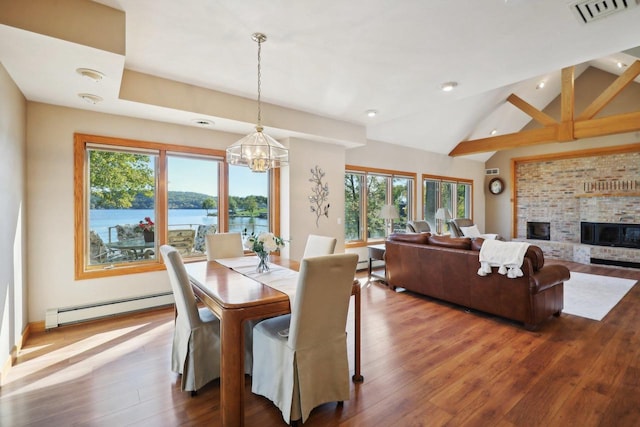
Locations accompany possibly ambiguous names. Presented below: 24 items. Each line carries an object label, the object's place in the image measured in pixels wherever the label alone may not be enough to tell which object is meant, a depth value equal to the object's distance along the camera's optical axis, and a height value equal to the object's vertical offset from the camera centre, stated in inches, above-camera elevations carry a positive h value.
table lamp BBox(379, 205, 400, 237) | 238.8 -1.0
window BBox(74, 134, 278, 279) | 141.7 +5.3
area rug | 152.6 -49.5
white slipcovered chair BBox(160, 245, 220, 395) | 82.2 -36.2
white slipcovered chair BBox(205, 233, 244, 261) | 134.0 -15.6
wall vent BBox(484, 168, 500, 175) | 365.1 +47.5
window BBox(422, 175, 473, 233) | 312.5 +14.6
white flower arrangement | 106.7 -11.7
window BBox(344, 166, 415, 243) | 249.4 +9.6
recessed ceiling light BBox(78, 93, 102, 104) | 120.6 +46.1
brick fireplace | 269.4 +11.8
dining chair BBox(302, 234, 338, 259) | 120.1 -14.3
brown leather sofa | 127.9 -32.9
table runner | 88.2 -21.6
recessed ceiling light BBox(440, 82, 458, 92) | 141.0 +59.0
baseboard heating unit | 131.8 -45.7
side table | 208.1 -31.0
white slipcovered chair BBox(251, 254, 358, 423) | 71.7 -34.4
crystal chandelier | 105.0 +21.1
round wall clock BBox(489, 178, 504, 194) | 359.0 +29.9
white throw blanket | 126.8 -20.1
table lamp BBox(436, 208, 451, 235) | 291.4 -4.2
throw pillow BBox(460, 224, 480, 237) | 284.8 -19.8
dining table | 71.3 -24.1
